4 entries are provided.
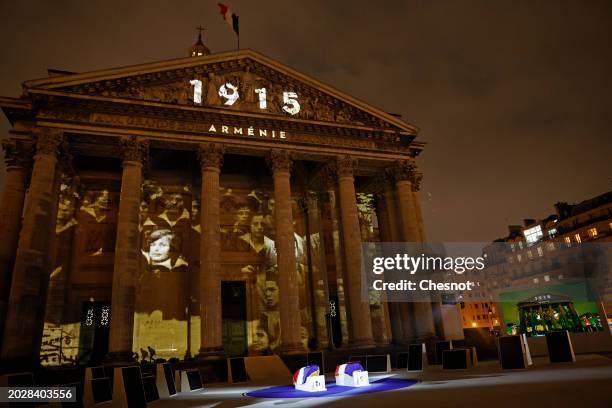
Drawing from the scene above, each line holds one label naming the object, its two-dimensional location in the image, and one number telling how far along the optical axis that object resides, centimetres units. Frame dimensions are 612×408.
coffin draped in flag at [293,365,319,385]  1210
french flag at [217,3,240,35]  2455
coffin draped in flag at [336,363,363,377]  1248
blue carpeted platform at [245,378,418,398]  1073
